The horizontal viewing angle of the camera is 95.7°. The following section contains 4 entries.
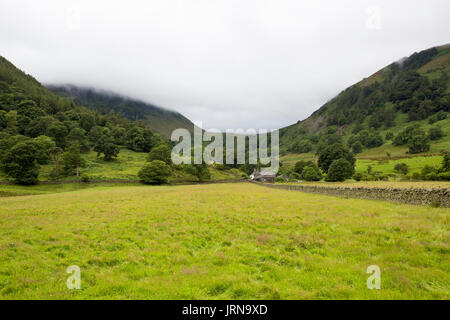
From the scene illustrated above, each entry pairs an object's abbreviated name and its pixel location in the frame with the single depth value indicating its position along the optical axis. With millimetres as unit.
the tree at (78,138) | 109050
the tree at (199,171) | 91569
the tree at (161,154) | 93688
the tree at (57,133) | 102125
